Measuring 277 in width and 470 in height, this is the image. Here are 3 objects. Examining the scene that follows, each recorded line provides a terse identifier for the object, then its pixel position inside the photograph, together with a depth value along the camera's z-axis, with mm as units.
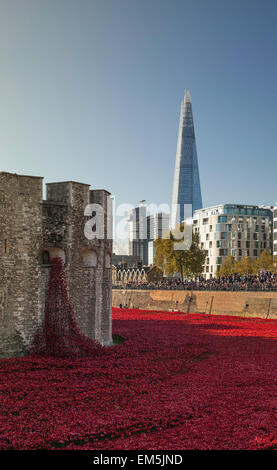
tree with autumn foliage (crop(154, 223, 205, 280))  91688
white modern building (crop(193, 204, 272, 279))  132375
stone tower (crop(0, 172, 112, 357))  23047
